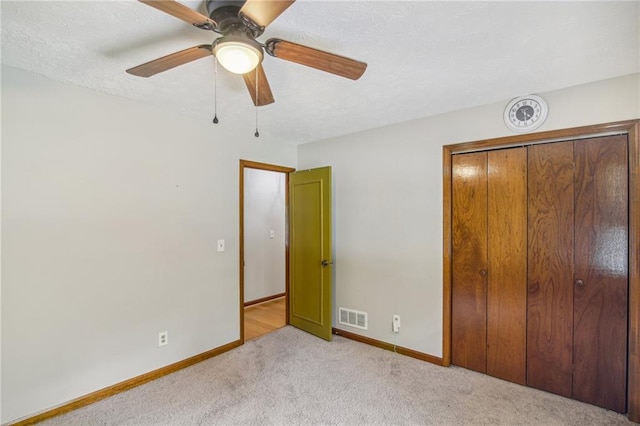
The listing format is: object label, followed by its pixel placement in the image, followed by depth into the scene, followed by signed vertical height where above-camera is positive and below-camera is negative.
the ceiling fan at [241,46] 1.11 +0.74
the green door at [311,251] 3.33 -0.47
